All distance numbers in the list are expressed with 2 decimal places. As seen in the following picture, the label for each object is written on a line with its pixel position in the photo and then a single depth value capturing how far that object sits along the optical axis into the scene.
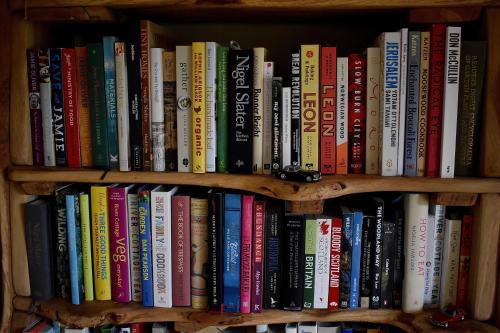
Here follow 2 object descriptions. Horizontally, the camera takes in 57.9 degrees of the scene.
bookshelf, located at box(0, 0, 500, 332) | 0.93
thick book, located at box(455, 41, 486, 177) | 0.94
